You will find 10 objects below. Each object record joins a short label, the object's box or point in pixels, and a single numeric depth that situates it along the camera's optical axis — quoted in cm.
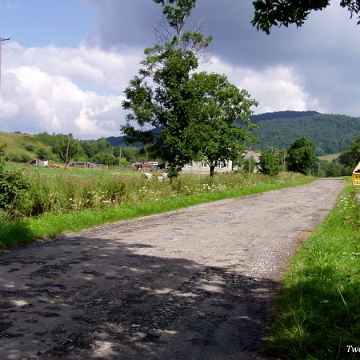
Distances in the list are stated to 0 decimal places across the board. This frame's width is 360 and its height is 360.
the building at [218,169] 9042
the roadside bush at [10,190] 1127
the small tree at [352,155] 12262
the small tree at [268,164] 5341
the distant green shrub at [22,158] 11250
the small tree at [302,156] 9388
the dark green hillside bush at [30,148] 14962
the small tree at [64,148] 10038
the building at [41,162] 9572
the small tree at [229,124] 3744
